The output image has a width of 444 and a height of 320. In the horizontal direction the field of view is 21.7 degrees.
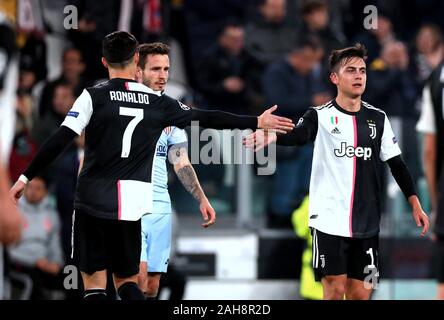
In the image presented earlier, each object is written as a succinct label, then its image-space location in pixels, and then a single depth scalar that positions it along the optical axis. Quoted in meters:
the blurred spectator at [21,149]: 11.48
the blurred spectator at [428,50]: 13.39
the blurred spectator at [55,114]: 11.57
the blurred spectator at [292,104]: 11.56
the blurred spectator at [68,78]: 11.82
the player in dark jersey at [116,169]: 7.32
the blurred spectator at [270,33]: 13.01
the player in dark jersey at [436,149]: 7.50
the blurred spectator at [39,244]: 11.44
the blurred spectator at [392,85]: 11.99
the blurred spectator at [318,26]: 12.47
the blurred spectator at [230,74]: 12.34
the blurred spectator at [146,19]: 11.48
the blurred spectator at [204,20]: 13.30
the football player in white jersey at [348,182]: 7.99
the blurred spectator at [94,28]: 11.52
